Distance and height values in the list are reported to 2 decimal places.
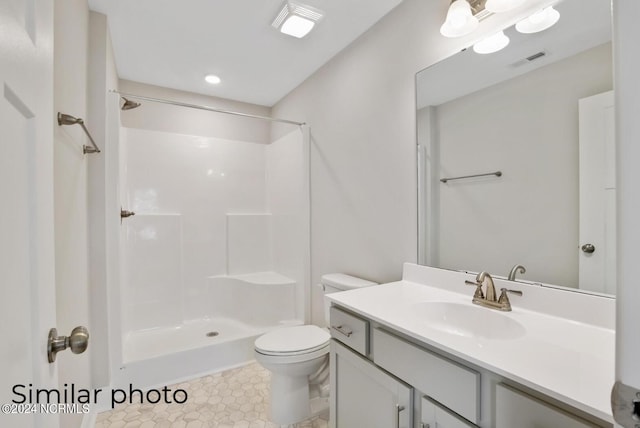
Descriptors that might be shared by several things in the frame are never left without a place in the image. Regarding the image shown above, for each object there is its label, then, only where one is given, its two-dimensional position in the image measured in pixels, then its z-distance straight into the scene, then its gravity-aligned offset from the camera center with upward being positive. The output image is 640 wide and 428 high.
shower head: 2.20 +0.81
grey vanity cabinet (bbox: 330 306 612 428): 0.69 -0.52
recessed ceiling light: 2.60 +1.18
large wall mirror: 0.99 +0.21
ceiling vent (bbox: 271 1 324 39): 1.70 +1.14
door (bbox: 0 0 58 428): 0.45 +0.02
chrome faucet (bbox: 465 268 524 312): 1.14 -0.34
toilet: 1.64 -0.86
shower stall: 2.63 -0.27
